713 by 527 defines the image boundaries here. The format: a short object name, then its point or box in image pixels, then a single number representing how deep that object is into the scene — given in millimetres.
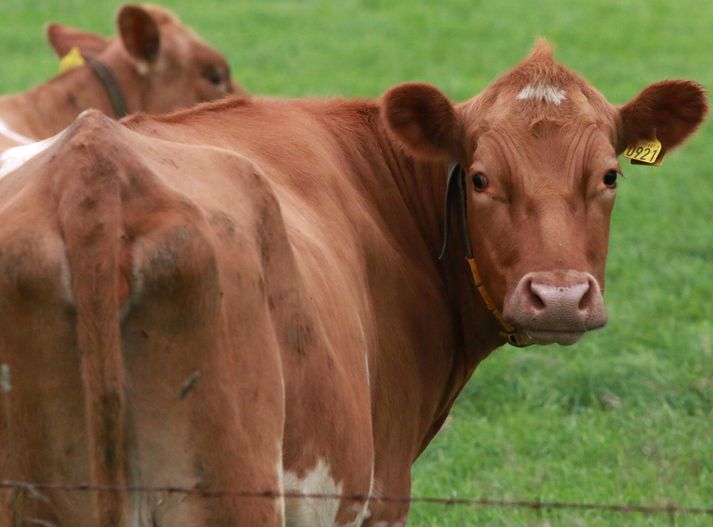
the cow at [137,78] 18625
